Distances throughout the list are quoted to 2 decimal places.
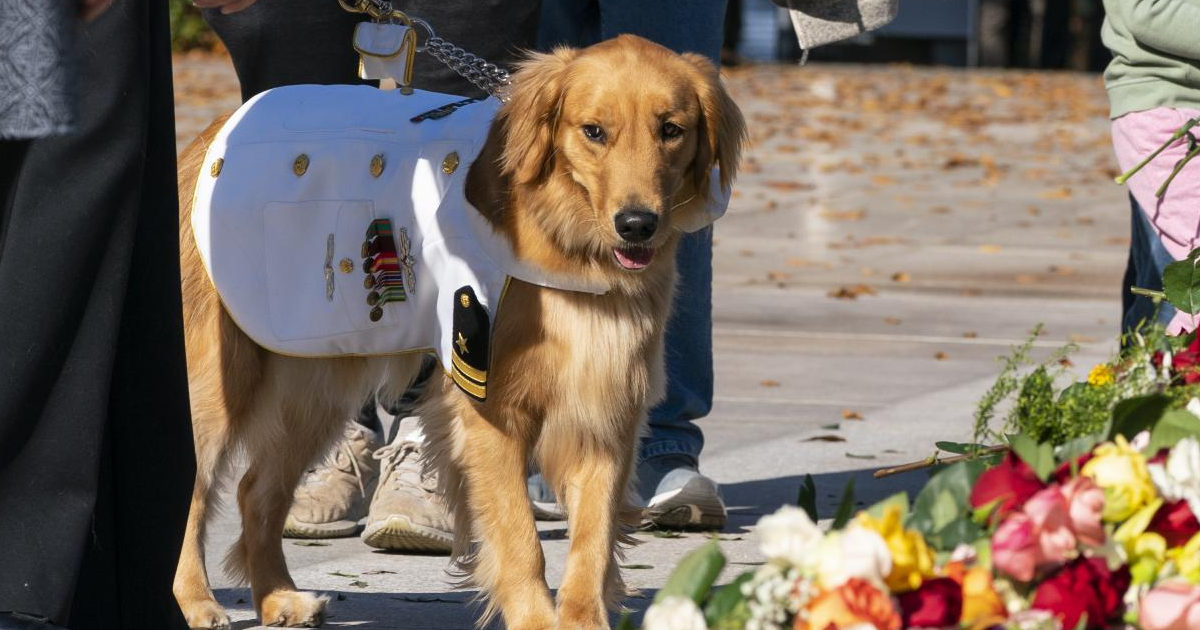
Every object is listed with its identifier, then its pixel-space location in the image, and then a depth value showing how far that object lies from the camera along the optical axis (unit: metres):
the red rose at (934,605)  4.22
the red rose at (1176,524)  4.57
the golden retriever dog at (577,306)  7.47
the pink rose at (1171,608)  4.24
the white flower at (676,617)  4.41
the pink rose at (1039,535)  4.27
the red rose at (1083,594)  4.29
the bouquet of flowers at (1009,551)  4.24
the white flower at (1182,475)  4.51
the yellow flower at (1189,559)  4.46
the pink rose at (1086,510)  4.35
